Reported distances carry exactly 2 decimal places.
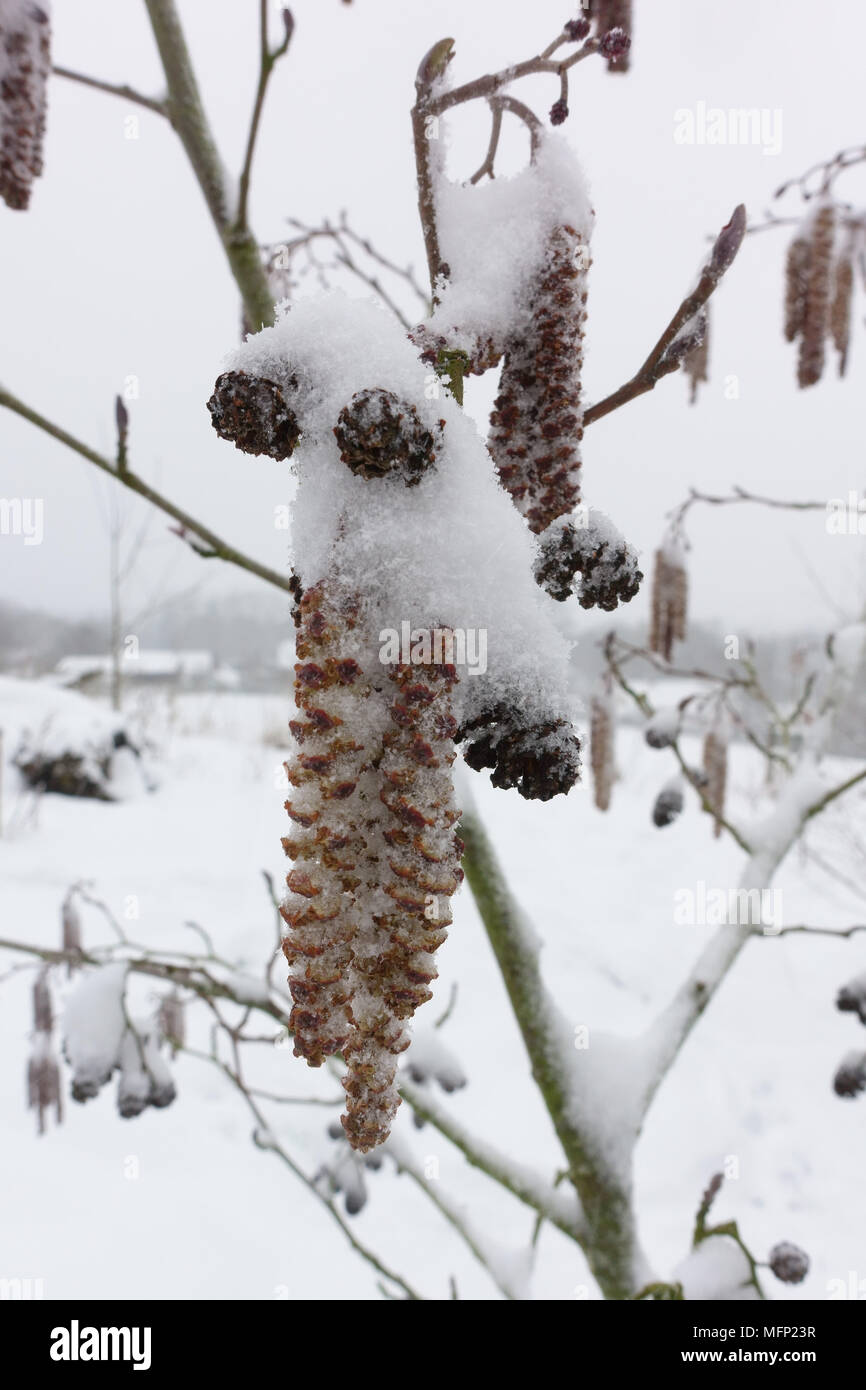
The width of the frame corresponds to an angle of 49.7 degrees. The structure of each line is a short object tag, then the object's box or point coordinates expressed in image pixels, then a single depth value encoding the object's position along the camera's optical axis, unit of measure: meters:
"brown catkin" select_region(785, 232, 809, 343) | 1.40
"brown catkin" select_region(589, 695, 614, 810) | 1.80
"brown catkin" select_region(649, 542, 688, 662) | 1.73
